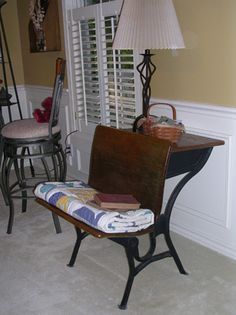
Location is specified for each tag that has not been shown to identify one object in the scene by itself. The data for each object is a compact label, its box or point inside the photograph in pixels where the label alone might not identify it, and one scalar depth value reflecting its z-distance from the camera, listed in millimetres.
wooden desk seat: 1938
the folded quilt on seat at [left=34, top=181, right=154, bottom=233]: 1794
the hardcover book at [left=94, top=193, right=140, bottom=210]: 1912
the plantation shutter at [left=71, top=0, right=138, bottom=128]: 2885
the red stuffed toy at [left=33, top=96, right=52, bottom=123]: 2852
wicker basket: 2111
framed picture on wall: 3523
